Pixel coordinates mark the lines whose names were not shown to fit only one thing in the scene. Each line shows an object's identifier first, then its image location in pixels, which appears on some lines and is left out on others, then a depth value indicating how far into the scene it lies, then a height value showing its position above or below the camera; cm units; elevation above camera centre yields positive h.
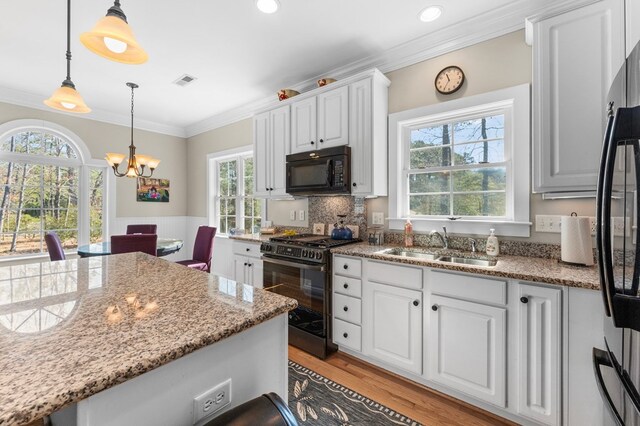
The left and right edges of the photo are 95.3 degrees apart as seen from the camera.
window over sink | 218 +41
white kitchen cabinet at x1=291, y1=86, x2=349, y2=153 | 280 +93
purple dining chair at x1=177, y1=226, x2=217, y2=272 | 384 -45
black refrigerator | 81 -9
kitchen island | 58 -32
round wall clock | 243 +112
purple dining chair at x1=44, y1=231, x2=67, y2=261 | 294 -34
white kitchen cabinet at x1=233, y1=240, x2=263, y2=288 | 315 -56
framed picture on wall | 480 +39
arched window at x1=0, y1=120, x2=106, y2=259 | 370 +33
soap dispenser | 216 -25
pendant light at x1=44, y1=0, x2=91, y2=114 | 184 +73
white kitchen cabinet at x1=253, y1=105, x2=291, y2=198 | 331 +74
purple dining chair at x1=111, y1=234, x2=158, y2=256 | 276 -29
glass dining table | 300 -39
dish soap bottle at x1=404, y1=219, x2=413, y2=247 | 260 -20
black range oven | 250 -64
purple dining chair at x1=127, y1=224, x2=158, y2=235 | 423 -23
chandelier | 333 +62
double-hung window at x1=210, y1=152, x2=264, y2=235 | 441 +27
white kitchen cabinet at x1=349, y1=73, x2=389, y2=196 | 265 +72
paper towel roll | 176 -18
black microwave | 274 +41
